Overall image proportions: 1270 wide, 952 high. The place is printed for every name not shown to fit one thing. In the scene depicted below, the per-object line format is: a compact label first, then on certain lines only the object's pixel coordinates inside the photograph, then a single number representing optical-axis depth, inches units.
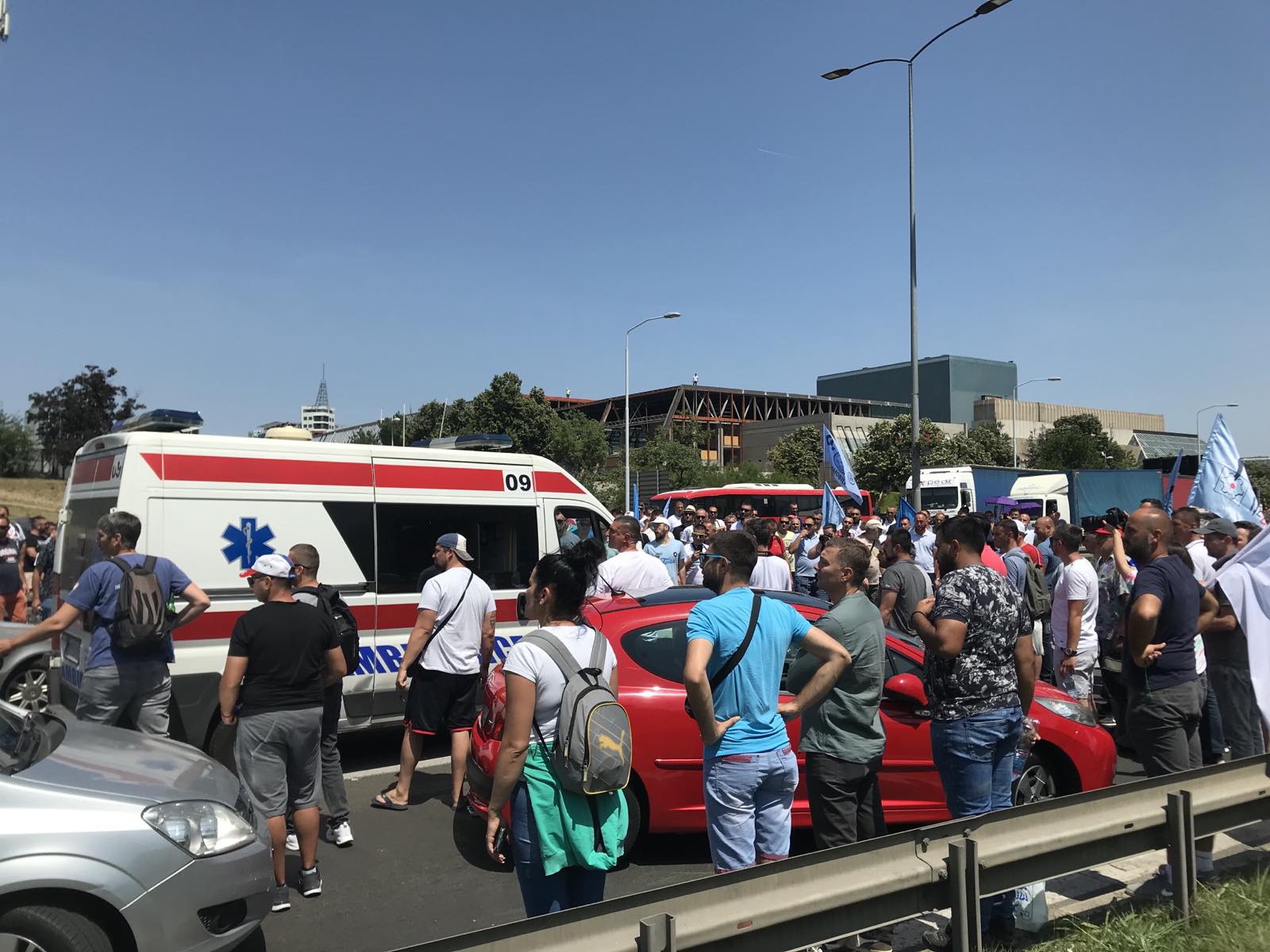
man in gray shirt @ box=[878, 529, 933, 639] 295.4
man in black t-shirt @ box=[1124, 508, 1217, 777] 185.6
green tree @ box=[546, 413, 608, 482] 1873.8
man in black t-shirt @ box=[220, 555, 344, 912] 182.7
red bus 1433.3
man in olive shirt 163.9
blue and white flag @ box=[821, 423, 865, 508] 641.6
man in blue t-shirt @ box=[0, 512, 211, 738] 215.6
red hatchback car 208.7
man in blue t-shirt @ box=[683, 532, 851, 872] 148.3
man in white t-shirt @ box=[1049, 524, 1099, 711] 294.2
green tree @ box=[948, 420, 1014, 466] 2522.1
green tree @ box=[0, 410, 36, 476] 2637.8
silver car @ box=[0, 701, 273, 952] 130.7
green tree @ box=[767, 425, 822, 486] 2507.4
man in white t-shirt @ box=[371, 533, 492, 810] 243.4
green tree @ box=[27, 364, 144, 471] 2405.3
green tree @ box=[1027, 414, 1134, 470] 2952.8
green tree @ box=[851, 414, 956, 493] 1975.9
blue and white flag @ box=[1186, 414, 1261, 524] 366.0
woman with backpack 127.4
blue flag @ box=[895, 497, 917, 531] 659.2
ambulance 259.0
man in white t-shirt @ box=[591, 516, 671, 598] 321.4
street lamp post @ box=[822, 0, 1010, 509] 751.7
